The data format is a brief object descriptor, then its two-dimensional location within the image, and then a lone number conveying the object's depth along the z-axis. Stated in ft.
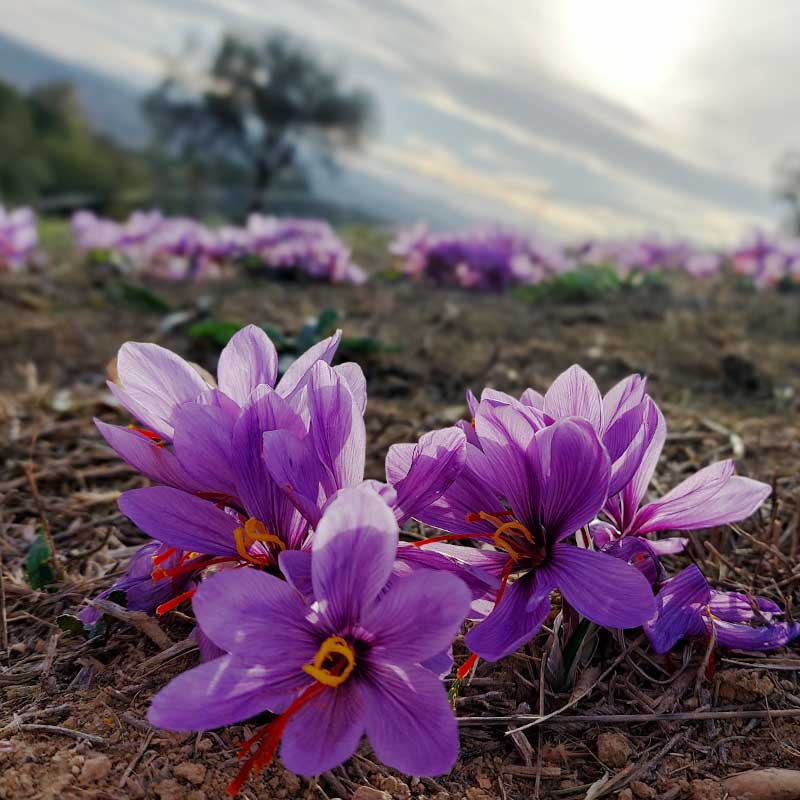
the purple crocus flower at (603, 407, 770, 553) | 0.79
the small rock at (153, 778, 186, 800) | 0.71
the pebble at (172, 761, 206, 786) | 0.73
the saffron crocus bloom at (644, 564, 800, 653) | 0.81
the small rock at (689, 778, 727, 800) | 0.76
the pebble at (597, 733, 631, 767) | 0.79
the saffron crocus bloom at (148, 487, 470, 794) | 0.61
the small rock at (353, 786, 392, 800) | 0.72
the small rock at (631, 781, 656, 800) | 0.76
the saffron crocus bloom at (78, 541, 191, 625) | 0.86
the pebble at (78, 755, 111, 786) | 0.73
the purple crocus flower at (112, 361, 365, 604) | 0.71
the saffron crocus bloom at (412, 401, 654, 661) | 0.69
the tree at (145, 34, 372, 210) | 67.56
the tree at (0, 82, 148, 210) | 75.25
